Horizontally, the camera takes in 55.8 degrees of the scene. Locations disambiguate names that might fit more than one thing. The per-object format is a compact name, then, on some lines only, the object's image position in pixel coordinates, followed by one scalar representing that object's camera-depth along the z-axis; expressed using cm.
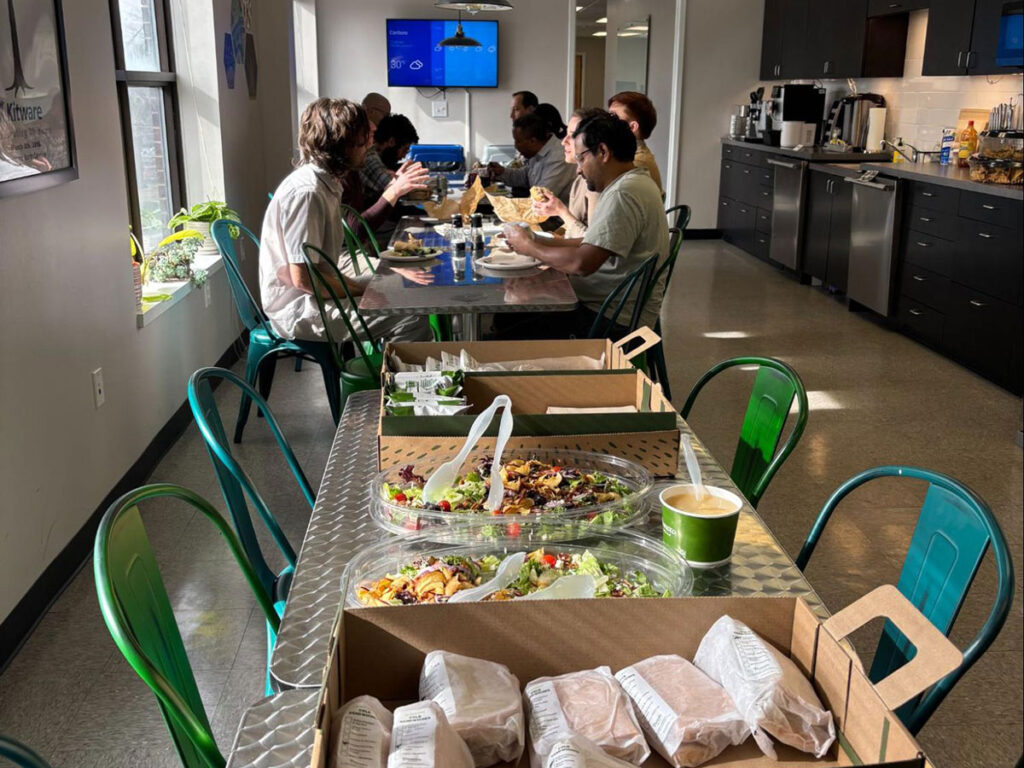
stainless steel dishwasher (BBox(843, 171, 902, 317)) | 594
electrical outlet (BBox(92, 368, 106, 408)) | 317
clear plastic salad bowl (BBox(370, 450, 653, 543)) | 141
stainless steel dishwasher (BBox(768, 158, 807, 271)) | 748
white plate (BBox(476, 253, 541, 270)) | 361
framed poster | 245
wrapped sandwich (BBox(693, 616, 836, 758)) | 100
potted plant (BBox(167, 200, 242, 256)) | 476
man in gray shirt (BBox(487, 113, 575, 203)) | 582
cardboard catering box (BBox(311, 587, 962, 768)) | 101
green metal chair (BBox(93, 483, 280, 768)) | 118
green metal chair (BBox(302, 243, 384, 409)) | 336
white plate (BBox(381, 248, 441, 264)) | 383
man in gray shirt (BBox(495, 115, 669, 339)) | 352
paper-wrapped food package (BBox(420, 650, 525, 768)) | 97
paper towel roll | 730
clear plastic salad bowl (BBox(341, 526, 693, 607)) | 125
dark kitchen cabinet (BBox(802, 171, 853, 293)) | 678
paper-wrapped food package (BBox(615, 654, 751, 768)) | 100
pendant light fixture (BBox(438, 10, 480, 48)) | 807
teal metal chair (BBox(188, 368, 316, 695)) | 179
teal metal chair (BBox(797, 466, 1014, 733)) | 142
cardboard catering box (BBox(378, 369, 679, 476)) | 162
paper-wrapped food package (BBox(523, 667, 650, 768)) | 97
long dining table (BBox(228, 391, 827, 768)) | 109
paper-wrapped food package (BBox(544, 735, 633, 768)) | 86
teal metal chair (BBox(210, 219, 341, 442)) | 378
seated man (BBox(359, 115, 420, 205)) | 563
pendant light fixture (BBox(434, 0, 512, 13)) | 644
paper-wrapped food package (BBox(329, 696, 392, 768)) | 88
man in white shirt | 358
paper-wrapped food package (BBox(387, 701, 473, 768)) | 86
